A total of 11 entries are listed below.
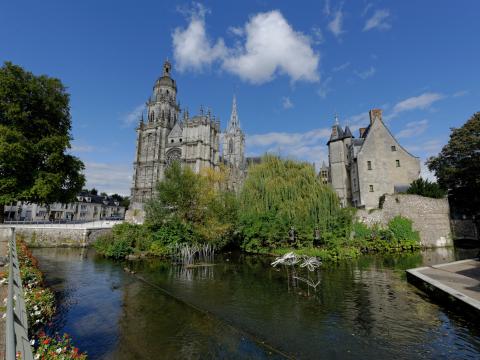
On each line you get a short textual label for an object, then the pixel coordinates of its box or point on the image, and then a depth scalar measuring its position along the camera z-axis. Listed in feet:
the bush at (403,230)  82.02
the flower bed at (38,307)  13.29
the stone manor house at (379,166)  103.30
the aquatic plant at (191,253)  62.85
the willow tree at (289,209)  67.41
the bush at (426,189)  88.28
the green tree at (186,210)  69.62
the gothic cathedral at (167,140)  174.29
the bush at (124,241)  67.56
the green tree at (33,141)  65.62
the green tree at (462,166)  91.71
